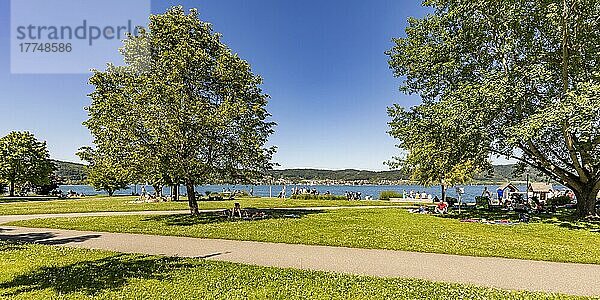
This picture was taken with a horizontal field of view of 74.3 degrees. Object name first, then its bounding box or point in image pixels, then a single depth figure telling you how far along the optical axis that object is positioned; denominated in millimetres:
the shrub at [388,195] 48019
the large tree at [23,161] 56375
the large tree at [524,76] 17594
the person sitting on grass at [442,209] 24403
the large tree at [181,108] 17953
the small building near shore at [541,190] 42281
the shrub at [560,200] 35009
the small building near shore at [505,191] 44138
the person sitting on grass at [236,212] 20723
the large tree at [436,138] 19516
